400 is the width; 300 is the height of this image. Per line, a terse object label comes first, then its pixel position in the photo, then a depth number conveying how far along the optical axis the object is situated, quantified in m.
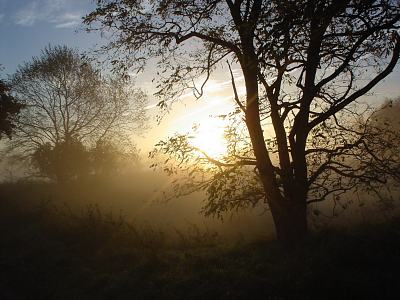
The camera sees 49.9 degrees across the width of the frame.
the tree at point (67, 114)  39.34
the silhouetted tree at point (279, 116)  11.34
